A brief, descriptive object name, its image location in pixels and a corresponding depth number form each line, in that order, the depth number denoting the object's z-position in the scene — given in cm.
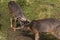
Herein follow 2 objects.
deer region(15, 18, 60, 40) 677
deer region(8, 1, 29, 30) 827
